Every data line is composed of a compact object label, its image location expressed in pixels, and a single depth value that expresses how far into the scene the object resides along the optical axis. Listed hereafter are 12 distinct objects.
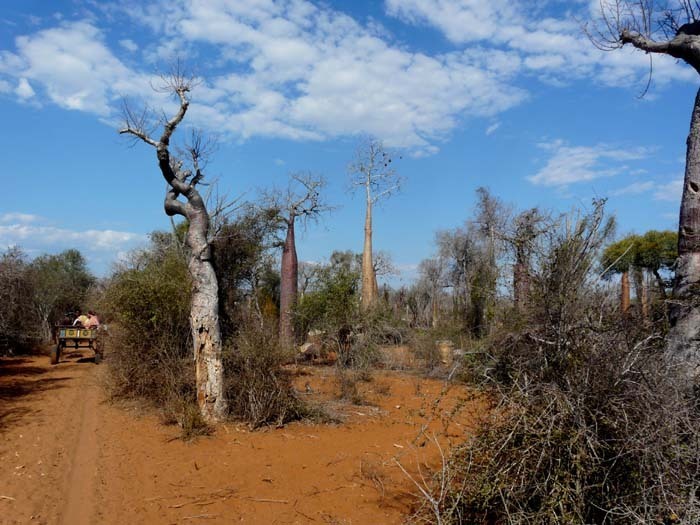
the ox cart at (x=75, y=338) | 14.19
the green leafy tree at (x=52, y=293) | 18.72
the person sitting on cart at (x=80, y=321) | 15.17
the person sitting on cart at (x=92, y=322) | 15.07
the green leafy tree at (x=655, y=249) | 20.03
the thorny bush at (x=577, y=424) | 3.38
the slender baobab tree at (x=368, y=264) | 19.57
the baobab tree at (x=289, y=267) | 15.11
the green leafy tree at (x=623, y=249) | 17.47
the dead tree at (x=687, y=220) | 4.49
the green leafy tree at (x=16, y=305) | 13.25
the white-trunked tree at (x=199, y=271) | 7.89
